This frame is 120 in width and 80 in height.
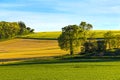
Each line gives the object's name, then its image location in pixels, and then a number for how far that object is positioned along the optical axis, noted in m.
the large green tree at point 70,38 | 119.88
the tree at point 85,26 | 146.77
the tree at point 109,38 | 127.19
